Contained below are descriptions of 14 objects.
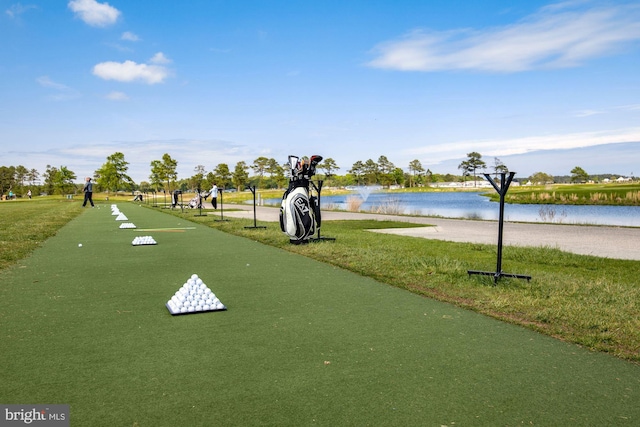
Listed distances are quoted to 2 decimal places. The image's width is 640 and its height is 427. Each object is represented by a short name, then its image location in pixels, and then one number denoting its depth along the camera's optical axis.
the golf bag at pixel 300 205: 10.87
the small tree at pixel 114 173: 83.62
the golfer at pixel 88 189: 30.44
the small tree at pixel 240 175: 108.72
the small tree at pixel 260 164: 111.75
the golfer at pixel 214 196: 28.70
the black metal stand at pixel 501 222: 6.75
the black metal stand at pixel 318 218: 11.40
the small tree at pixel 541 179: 121.88
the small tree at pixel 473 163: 137.38
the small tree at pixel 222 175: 109.19
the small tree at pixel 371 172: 127.19
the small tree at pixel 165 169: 88.44
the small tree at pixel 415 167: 153.38
